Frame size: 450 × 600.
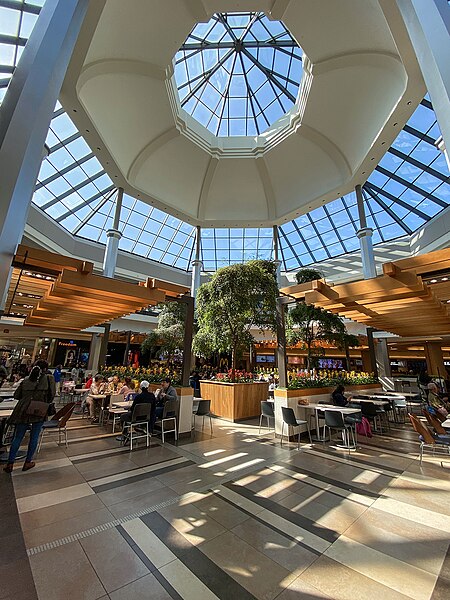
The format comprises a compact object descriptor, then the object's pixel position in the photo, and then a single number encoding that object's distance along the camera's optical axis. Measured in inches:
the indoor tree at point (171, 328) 535.5
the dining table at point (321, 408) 212.4
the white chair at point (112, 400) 266.4
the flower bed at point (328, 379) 272.5
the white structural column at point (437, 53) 129.7
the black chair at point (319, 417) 252.4
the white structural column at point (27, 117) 120.6
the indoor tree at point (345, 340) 427.5
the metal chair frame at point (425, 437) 184.9
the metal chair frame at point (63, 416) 192.1
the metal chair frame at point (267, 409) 245.8
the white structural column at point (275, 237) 693.3
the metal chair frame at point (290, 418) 211.0
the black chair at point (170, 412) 212.6
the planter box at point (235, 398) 322.0
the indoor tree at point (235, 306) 328.2
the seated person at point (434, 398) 335.6
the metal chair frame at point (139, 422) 192.5
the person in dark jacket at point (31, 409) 153.3
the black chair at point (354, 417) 223.8
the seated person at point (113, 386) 282.0
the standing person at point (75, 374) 563.4
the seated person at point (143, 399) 199.6
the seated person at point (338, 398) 251.0
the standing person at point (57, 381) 463.7
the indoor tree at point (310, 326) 401.4
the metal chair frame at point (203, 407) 251.0
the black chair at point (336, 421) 204.1
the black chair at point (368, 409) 253.3
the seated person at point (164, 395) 224.3
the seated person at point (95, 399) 286.5
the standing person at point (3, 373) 335.4
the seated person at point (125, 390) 270.0
